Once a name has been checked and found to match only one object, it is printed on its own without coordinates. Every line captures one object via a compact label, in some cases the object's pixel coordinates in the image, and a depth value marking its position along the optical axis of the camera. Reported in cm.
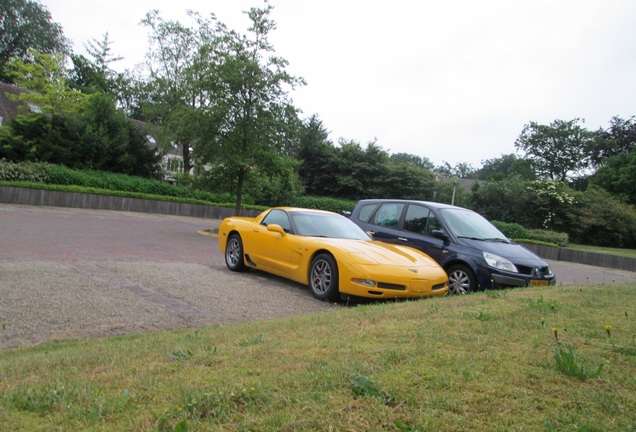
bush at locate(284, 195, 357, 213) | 3581
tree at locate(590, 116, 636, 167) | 5852
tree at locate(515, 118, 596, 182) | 6469
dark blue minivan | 800
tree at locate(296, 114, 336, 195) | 4122
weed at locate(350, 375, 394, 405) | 237
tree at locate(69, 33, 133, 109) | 5414
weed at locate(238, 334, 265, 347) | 375
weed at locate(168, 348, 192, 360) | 337
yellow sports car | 690
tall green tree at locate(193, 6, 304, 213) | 1811
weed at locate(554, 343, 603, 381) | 266
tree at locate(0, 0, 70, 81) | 5281
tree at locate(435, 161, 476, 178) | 12606
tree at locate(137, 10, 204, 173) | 3666
